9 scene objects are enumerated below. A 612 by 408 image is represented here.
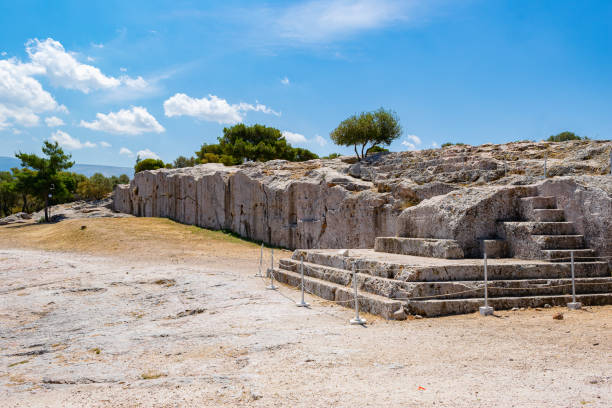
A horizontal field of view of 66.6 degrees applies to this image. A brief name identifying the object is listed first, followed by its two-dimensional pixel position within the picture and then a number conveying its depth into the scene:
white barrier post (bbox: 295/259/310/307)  8.83
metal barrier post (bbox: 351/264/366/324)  7.04
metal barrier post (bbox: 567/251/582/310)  7.30
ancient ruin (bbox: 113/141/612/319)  7.69
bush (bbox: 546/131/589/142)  35.39
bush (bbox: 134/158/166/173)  50.41
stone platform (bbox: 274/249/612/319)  7.36
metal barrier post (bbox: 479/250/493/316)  7.07
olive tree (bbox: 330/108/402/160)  31.34
